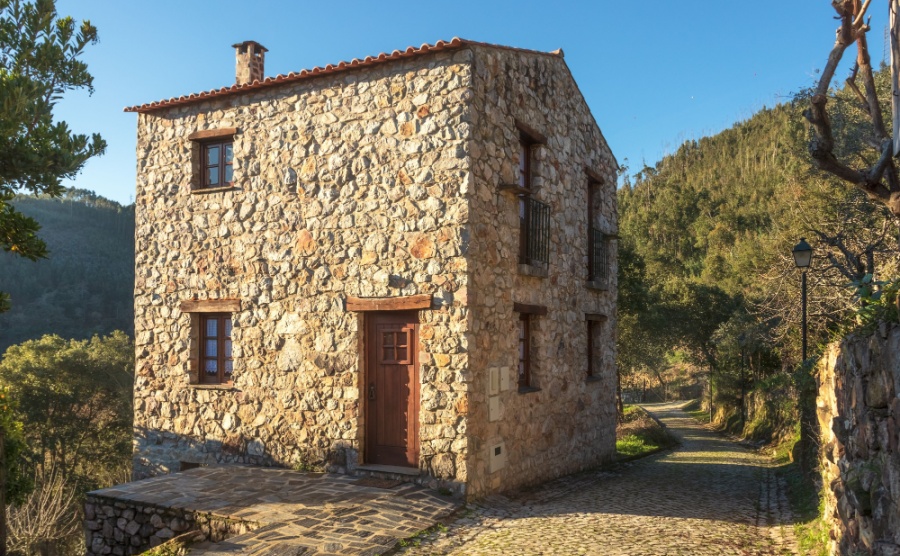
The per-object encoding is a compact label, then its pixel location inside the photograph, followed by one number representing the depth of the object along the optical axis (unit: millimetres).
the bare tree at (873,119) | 5750
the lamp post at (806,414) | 9859
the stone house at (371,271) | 8195
